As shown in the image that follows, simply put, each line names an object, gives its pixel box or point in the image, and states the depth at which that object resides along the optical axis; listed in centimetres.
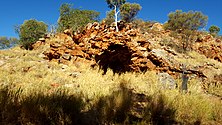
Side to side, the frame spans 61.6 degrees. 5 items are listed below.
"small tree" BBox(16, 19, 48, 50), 2290
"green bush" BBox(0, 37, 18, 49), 3885
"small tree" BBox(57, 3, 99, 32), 2172
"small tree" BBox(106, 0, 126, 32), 2155
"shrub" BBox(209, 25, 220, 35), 3067
